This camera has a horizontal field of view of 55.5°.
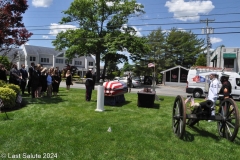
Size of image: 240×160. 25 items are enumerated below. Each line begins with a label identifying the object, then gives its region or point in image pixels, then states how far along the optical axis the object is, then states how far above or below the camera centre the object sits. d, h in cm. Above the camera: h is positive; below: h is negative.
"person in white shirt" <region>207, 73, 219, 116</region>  791 -45
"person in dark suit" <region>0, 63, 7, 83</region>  1098 -4
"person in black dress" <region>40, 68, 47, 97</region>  1157 -29
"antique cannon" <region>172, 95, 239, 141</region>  536 -98
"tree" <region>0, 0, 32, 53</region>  987 +224
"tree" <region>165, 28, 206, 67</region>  5406 +641
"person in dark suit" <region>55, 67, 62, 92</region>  1328 -12
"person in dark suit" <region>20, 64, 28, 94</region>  1226 -24
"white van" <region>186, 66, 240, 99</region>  1891 -43
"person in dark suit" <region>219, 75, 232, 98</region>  868 -49
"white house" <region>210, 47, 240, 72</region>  3441 +270
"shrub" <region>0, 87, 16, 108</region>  809 -88
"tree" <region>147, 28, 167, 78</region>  5088 +594
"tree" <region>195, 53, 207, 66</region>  4712 +273
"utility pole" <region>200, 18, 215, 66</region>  3419 +662
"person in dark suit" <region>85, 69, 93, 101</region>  1087 -46
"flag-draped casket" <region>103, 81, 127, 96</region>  1029 -65
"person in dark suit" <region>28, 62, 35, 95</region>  1095 +13
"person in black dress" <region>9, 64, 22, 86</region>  1157 -18
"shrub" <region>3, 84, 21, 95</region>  925 -61
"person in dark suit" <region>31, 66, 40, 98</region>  1078 -35
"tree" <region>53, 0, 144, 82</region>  3428 +723
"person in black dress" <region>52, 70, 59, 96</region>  1289 -57
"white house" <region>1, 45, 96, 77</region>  5819 +405
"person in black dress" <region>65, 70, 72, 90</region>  1521 -40
